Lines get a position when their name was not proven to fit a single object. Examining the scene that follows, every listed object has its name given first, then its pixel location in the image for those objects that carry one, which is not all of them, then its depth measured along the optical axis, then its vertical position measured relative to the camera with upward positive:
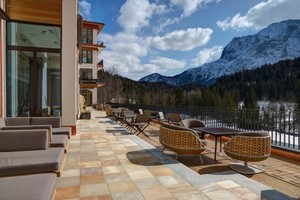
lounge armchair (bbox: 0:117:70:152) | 4.41 -0.65
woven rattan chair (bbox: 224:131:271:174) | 4.30 -0.94
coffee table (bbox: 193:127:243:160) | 5.13 -0.80
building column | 7.04 +1.19
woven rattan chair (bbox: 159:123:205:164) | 4.56 -0.90
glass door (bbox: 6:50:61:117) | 6.72 +0.41
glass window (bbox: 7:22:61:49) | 6.73 +1.87
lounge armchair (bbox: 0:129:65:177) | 2.96 -0.87
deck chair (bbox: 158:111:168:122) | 11.12 -0.97
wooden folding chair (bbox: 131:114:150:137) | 8.34 -0.88
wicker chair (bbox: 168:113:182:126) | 9.51 -0.90
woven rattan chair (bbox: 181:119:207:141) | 6.51 -0.74
